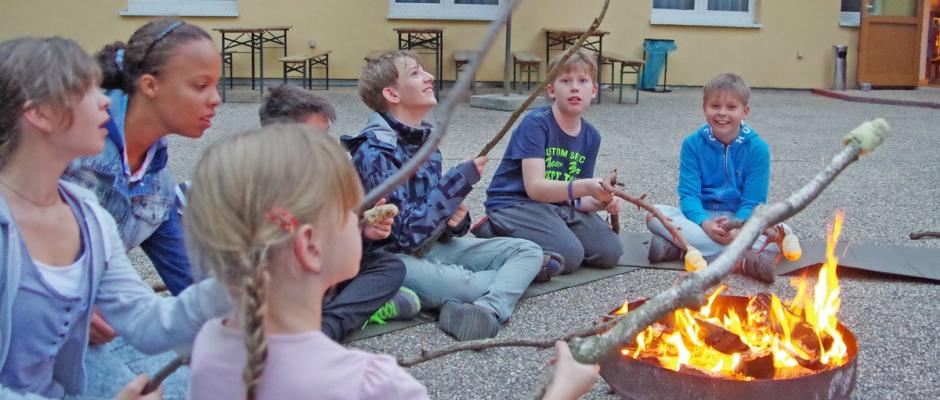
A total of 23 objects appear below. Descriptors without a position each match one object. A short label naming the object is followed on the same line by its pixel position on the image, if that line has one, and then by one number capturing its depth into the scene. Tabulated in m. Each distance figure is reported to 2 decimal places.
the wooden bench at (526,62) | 11.95
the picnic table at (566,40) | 12.67
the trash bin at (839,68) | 13.83
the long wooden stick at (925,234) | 3.66
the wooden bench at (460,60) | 12.29
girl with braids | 1.46
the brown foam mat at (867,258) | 4.46
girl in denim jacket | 2.87
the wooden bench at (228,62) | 12.39
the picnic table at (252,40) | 11.94
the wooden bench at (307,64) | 11.78
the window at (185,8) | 12.78
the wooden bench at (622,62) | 12.13
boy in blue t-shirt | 4.36
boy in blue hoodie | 4.61
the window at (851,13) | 13.86
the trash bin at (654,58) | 13.49
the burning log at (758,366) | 2.73
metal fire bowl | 2.52
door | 13.83
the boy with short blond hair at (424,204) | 3.65
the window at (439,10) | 13.12
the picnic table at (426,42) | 12.45
